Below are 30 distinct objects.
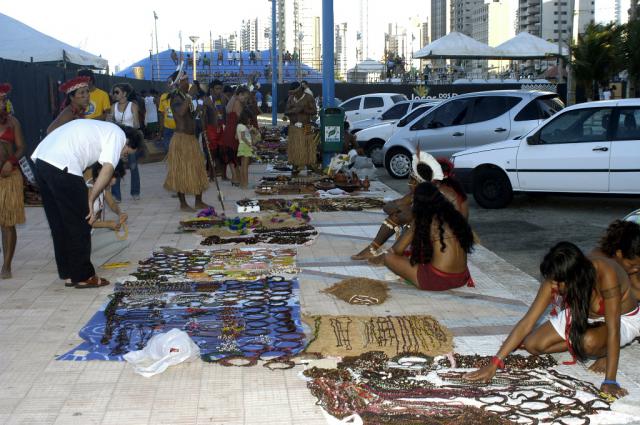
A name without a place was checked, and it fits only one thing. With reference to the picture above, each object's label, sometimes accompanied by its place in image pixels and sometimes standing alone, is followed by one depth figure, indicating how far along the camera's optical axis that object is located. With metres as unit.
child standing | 15.34
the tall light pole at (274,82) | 39.09
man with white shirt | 7.30
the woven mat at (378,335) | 5.62
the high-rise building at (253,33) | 145.75
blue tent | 54.53
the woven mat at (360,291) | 6.96
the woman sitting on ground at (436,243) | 7.01
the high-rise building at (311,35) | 133.75
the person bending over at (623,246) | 5.43
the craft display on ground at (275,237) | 9.74
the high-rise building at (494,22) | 182.00
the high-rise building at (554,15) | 162.38
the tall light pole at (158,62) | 52.83
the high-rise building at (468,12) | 197.38
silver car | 15.14
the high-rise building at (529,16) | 155.88
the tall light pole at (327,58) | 18.67
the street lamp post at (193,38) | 35.62
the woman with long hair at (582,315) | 4.85
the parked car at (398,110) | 22.72
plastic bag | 5.37
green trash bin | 17.67
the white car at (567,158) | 11.35
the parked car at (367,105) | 28.16
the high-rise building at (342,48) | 148.01
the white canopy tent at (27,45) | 19.03
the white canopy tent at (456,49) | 38.59
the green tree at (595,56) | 30.02
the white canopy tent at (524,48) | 40.53
